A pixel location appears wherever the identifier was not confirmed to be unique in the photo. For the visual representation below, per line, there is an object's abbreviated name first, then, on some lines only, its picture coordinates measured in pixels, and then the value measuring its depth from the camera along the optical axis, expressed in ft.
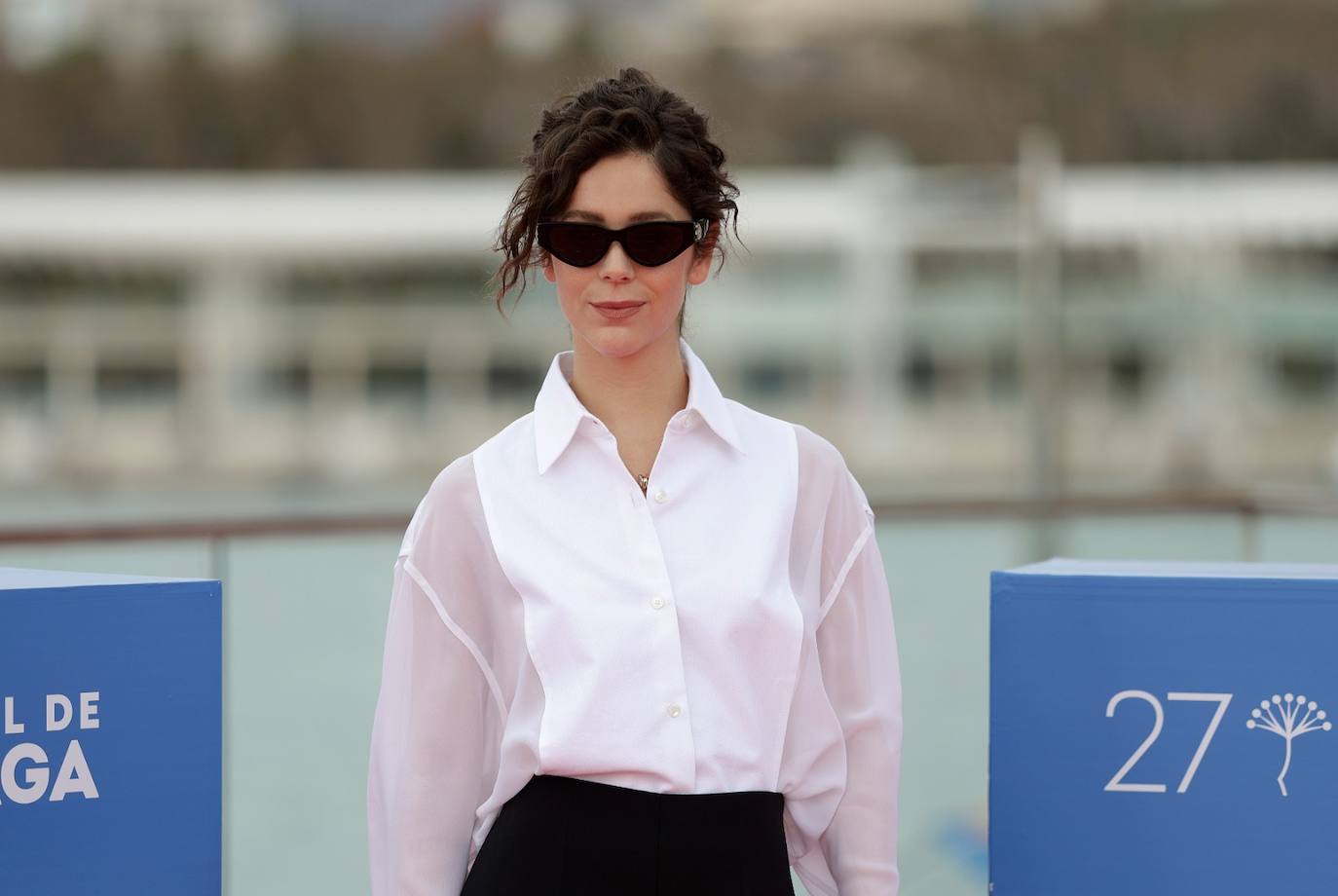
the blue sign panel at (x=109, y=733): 23.91
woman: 23.58
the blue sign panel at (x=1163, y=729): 23.91
